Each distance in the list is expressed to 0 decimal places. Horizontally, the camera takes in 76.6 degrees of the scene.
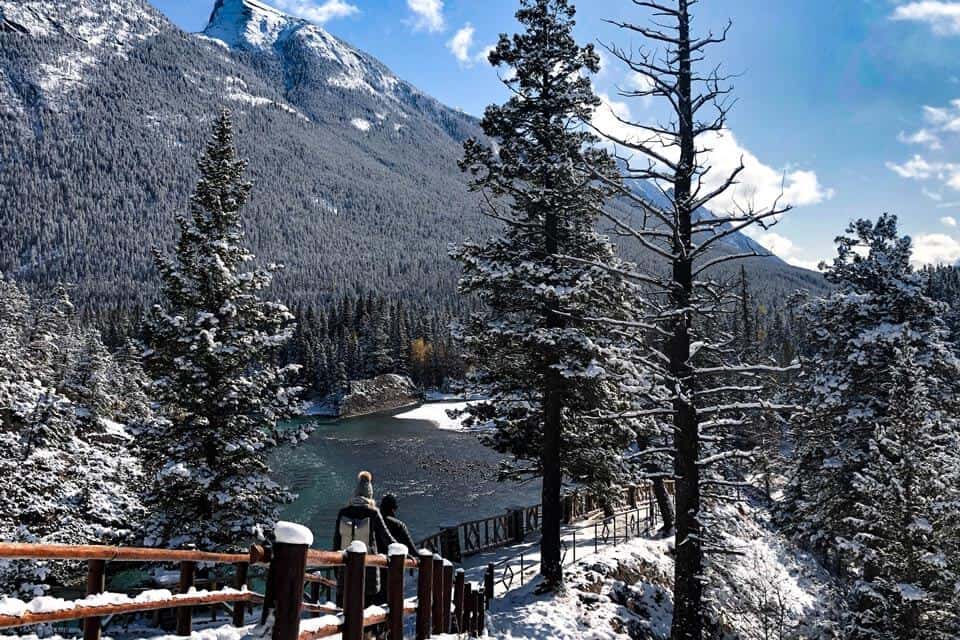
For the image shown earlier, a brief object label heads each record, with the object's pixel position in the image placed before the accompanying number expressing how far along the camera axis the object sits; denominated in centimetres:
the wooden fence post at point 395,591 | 559
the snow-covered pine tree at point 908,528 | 1404
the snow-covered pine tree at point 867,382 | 1557
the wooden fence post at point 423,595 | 643
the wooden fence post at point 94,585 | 369
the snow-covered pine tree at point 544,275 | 1484
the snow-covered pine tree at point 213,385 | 1356
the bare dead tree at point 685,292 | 900
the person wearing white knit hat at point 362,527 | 754
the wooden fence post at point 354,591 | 463
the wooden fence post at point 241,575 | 576
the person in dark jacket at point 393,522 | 823
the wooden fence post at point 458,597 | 830
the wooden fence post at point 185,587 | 483
